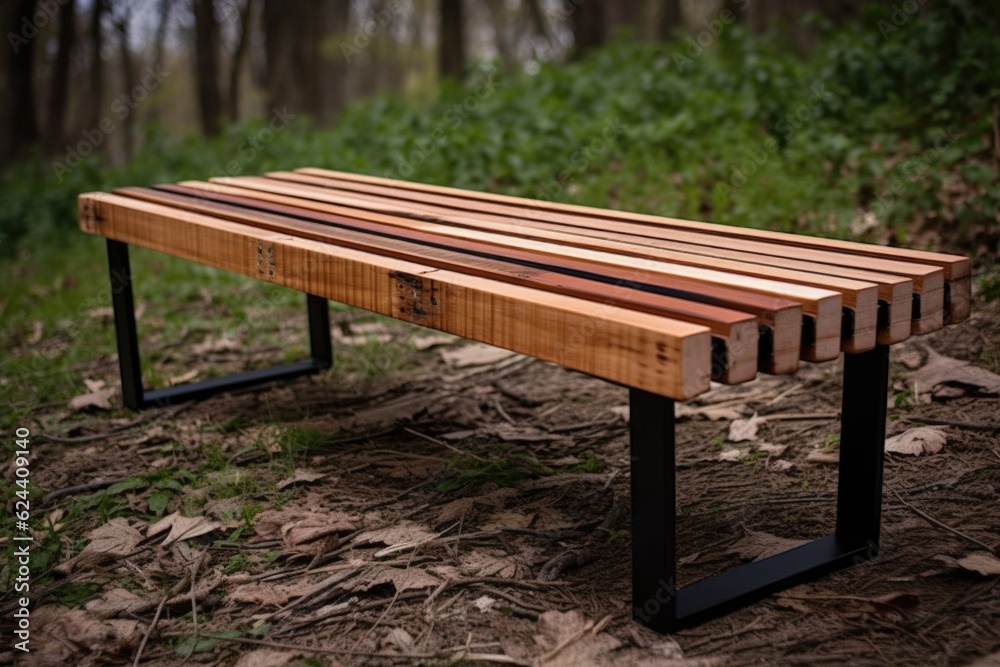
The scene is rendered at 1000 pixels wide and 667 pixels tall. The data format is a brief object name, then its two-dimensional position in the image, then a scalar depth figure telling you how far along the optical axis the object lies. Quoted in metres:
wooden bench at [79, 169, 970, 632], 1.70
